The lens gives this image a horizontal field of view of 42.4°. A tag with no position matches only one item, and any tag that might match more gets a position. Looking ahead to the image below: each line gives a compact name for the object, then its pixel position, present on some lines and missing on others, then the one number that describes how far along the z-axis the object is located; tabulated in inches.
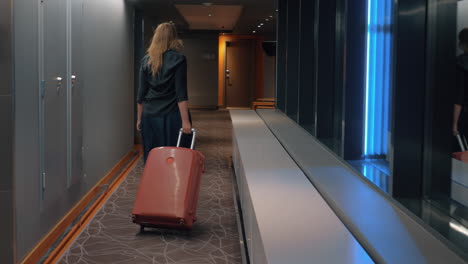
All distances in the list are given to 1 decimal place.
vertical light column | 157.4
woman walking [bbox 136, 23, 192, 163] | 203.3
